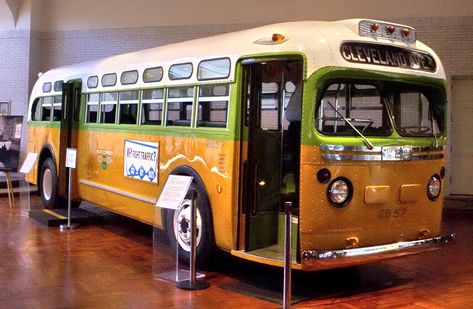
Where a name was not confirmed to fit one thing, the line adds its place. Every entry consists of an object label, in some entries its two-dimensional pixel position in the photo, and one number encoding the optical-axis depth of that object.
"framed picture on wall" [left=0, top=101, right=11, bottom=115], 14.59
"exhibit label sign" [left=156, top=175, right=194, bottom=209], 5.57
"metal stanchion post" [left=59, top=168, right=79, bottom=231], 8.52
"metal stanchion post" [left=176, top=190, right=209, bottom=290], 5.48
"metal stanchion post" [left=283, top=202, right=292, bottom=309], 4.62
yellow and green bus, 5.12
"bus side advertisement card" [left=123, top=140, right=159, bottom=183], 6.95
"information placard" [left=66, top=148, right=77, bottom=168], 8.46
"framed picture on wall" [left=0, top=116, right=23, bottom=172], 10.38
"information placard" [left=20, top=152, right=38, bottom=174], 9.72
